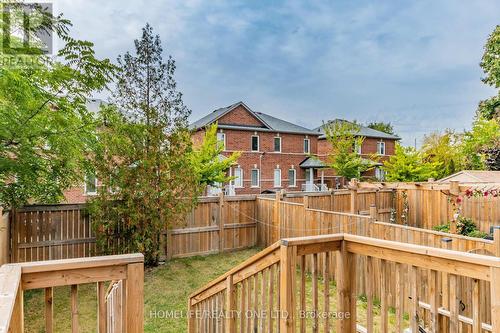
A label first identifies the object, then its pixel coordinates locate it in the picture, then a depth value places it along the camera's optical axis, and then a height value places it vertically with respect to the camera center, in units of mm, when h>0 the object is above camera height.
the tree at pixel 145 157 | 6516 +375
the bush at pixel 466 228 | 7731 -1469
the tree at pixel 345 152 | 20016 +1381
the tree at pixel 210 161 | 15648 +682
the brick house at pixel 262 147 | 20953 +1931
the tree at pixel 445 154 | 20969 +1264
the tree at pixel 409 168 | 19172 +294
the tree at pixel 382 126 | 40141 +6138
